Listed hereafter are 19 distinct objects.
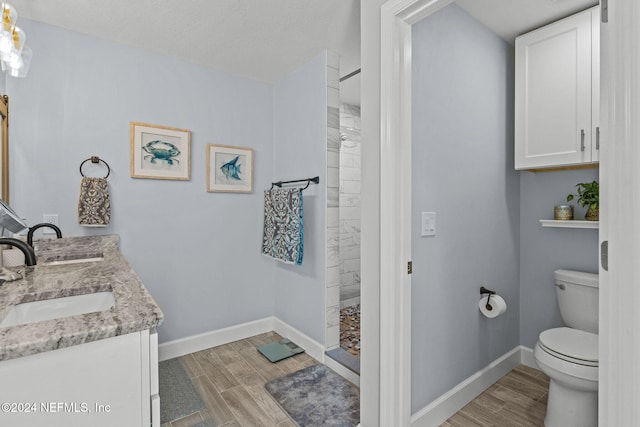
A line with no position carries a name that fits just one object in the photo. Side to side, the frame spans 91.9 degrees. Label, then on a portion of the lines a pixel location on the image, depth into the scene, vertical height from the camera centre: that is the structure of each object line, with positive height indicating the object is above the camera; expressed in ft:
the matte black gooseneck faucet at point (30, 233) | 5.11 -0.37
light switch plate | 5.38 -0.23
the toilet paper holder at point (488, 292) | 6.41 -1.70
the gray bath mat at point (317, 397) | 5.84 -3.90
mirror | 5.84 +1.19
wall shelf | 6.29 -0.27
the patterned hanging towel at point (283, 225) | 8.02 -0.39
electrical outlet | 6.63 -0.20
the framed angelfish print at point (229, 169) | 8.80 +1.24
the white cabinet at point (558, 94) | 6.07 +2.45
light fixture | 4.18 +2.39
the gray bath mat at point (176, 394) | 6.00 -3.88
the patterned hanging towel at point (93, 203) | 6.78 +0.17
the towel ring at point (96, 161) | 7.05 +1.16
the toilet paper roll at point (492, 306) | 6.23 -1.95
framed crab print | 7.67 +1.52
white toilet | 5.01 -2.56
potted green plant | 6.28 +0.26
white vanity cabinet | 2.28 -1.41
